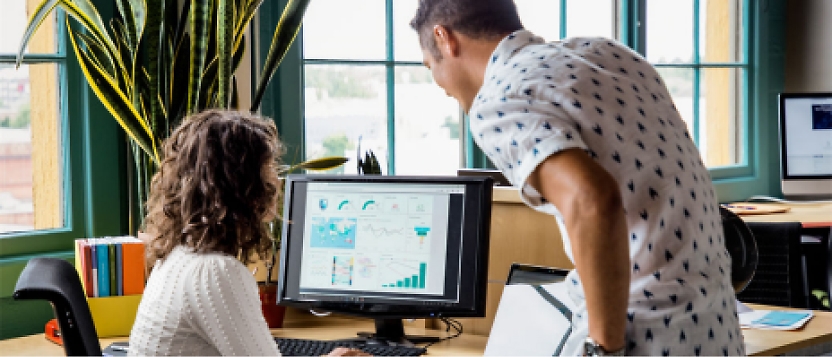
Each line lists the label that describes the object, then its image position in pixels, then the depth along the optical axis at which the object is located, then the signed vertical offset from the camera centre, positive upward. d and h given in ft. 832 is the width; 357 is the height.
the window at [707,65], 16.52 +1.92
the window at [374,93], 11.12 +0.98
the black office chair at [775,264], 11.64 -1.22
